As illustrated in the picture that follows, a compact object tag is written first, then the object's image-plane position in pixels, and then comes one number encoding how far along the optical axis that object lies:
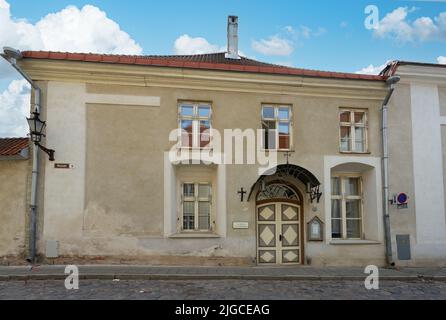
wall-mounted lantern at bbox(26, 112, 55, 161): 10.00
